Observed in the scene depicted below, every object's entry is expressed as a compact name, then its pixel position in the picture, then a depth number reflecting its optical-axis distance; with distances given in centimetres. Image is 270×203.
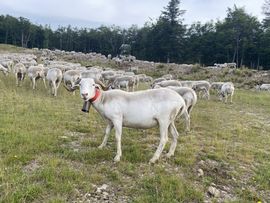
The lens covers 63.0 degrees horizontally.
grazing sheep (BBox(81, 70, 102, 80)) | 1373
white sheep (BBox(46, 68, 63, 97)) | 1154
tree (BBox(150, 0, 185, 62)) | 4576
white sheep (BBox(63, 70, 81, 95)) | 1230
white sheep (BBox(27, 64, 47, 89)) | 1264
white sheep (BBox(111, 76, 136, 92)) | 1348
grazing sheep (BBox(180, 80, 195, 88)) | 1313
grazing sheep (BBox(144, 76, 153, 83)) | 2075
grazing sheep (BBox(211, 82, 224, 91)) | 1529
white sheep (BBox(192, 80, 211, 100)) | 1374
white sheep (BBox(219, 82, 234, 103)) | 1312
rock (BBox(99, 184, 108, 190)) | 429
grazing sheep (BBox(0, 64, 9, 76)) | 1538
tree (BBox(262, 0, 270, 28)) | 4139
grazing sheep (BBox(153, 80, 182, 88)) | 1173
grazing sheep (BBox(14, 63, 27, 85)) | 1325
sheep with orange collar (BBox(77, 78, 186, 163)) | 519
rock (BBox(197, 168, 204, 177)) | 492
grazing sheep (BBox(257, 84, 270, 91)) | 1915
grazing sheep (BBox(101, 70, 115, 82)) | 1531
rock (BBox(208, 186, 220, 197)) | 443
